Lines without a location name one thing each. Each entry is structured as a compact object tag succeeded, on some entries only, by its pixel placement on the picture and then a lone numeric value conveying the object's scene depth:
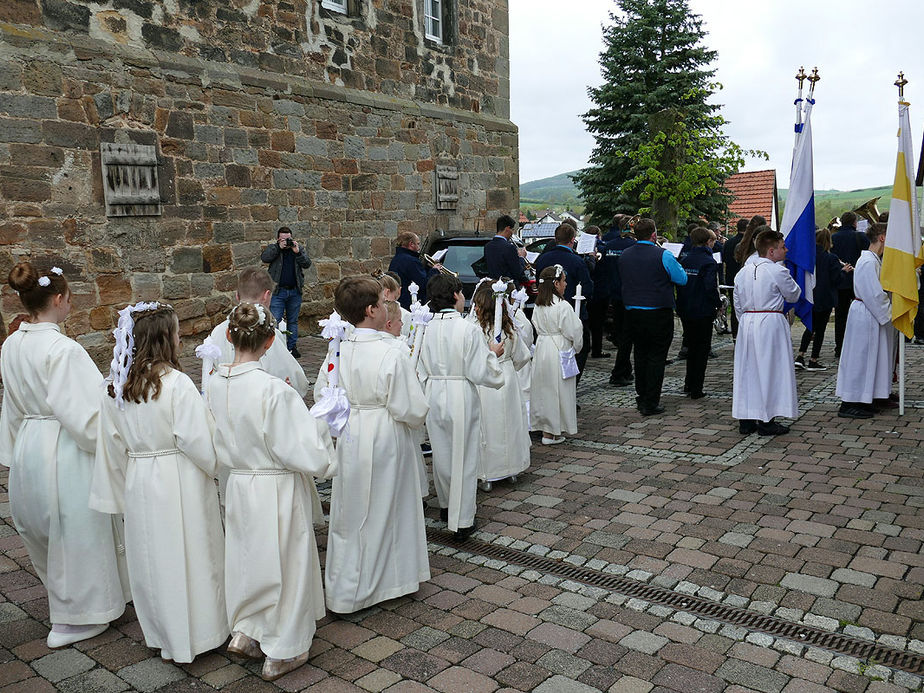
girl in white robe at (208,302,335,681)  3.41
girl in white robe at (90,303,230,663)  3.47
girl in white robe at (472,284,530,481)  5.82
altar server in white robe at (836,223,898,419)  7.80
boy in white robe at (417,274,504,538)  5.03
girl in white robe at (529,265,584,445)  7.21
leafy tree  27.55
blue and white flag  8.16
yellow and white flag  7.43
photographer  10.62
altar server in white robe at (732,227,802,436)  7.27
